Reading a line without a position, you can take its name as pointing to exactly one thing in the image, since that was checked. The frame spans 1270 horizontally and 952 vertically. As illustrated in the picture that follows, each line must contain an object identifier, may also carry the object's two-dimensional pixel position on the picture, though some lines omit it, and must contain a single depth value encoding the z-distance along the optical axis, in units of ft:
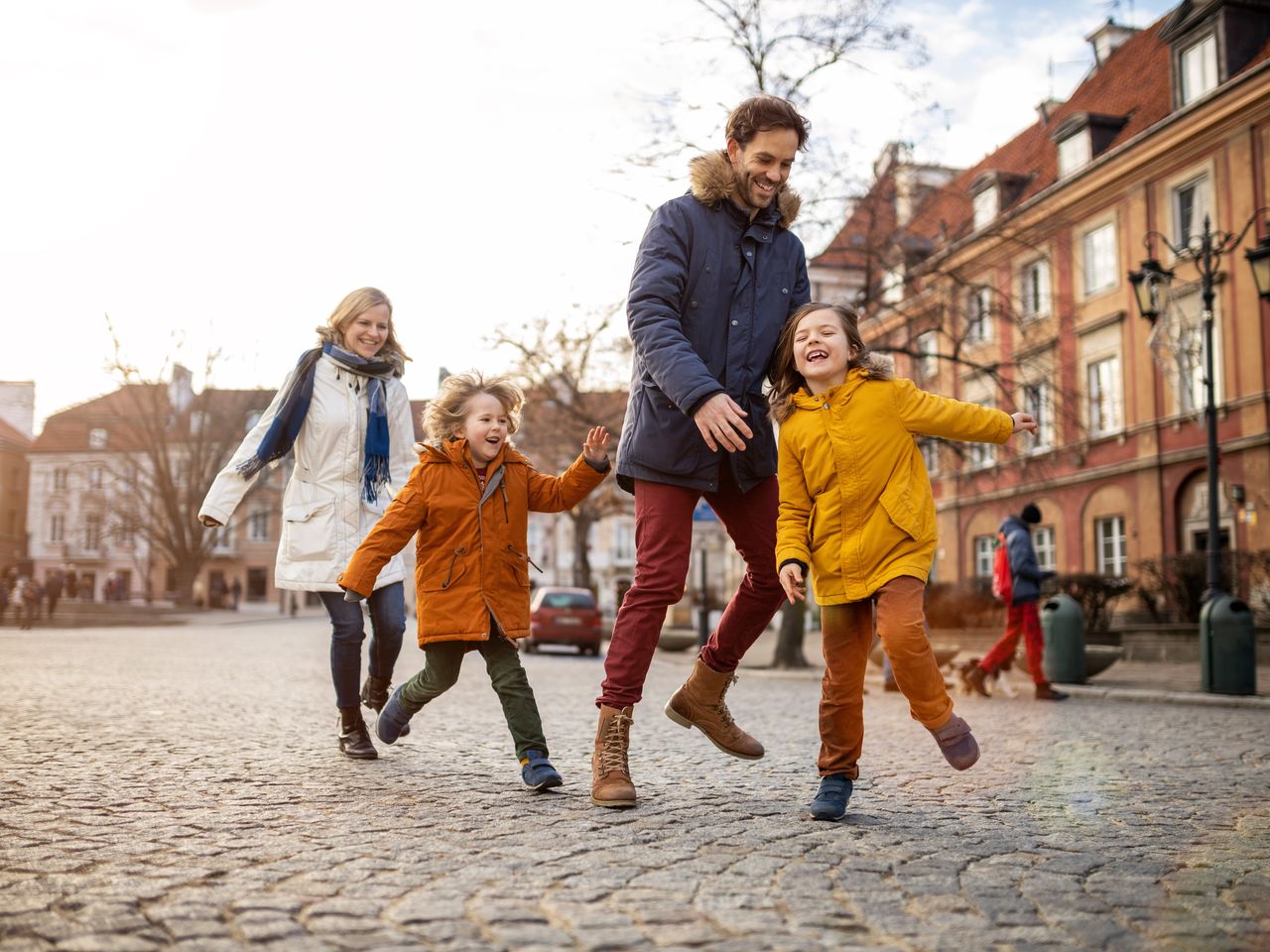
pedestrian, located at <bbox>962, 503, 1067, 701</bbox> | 37.81
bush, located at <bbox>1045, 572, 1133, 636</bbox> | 69.72
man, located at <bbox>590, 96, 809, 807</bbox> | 14.56
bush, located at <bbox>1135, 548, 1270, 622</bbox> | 63.77
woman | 18.99
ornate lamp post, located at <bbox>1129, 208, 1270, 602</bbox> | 45.34
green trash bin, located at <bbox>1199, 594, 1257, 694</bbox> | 38.04
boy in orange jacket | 15.90
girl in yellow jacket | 13.35
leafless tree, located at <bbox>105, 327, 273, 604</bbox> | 144.15
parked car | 88.38
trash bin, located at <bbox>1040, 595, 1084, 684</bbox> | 42.45
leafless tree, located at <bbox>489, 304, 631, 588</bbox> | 71.31
